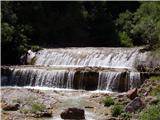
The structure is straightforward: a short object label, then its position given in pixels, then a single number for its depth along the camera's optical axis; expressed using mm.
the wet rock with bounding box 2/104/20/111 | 22484
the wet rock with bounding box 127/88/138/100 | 24411
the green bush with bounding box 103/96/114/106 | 23656
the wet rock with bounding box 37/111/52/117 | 21262
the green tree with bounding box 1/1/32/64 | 37312
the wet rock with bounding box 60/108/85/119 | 21031
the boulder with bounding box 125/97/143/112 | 21297
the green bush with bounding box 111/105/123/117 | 21359
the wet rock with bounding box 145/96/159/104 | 21297
